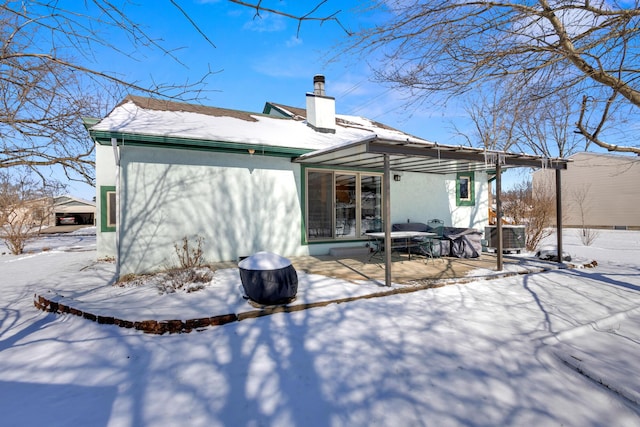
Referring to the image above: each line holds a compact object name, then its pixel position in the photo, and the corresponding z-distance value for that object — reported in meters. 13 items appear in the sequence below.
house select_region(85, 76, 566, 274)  6.15
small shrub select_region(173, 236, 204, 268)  6.22
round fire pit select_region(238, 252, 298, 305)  4.04
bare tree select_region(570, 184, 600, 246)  21.55
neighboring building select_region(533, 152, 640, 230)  20.03
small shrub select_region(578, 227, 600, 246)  12.20
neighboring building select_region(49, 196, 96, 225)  30.56
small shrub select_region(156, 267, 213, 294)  4.99
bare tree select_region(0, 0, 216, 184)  2.51
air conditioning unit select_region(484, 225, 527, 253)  8.56
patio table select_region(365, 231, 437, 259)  6.70
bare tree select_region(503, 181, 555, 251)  10.12
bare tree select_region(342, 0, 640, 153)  3.94
